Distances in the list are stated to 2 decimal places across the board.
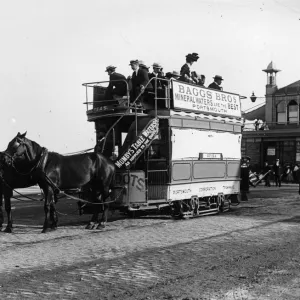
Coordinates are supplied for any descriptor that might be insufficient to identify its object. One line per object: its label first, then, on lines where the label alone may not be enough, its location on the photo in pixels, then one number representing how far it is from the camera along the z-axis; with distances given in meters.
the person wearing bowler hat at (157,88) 13.02
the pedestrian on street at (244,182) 19.52
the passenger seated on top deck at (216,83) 15.89
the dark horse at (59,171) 11.39
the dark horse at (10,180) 11.62
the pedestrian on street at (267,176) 33.64
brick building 45.62
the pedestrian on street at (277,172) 33.83
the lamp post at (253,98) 47.69
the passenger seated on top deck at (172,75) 14.23
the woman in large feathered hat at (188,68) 14.55
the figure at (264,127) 48.59
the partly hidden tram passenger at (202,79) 15.27
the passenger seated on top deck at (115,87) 13.36
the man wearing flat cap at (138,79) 13.27
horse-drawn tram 12.71
